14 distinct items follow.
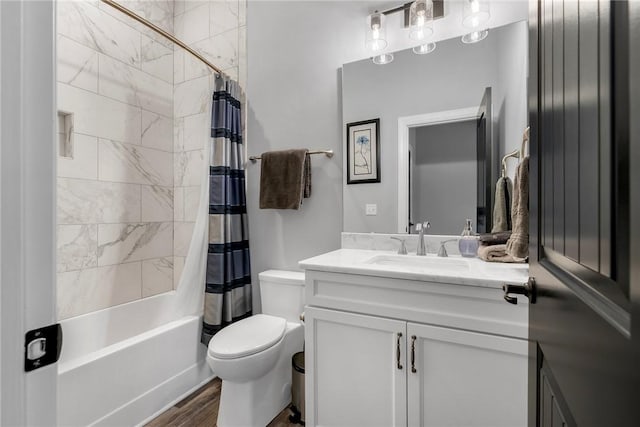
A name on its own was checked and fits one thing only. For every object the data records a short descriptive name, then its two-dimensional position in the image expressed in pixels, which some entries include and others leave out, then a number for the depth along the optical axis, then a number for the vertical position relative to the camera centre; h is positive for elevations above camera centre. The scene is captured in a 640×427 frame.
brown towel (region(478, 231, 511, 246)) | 1.40 -0.11
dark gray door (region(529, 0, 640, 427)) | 0.30 +0.00
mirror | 1.52 +0.45
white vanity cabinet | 1.08 -0.55
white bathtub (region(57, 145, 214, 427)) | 1.44 -0.78
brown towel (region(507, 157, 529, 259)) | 1.17 -0.02
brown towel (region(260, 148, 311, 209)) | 1.93 +0.22
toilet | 1.45 -0.69
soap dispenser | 1.55 -0.16
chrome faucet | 1.65 -0.16
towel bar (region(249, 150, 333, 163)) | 1.93 +0.38
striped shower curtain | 1.98 -0.07
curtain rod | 1.56 +1.03
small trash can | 1.65 -0.97
